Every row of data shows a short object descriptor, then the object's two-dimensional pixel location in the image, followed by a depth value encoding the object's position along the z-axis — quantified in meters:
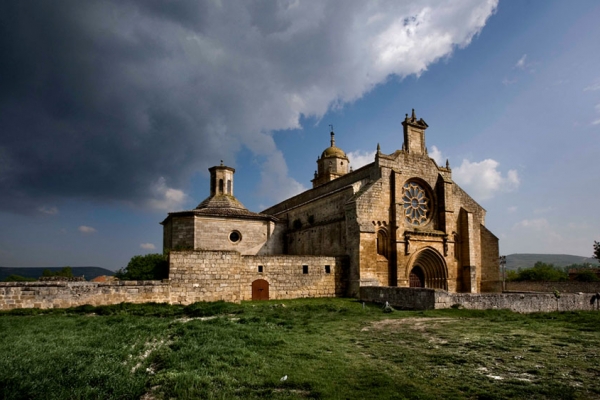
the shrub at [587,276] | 40.50
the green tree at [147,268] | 20.14
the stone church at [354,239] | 21.70
